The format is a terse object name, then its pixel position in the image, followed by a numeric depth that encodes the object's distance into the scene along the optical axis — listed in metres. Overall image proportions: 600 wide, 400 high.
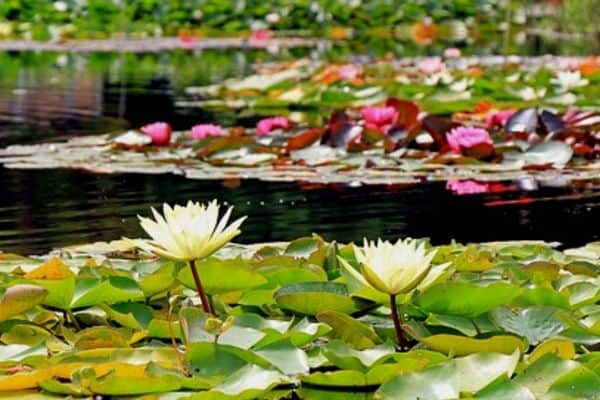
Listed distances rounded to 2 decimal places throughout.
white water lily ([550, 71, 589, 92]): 14.22
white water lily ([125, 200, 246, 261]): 4.17
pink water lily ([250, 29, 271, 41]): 33.80
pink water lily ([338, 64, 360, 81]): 16.73
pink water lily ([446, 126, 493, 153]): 9.68
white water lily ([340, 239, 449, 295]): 3.91
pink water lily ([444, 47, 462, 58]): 18.73
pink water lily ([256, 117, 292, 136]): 11.30
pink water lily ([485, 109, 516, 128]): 11.53
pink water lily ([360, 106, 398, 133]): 11.10
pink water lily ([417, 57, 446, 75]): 16.45
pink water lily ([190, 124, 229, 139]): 11.15
